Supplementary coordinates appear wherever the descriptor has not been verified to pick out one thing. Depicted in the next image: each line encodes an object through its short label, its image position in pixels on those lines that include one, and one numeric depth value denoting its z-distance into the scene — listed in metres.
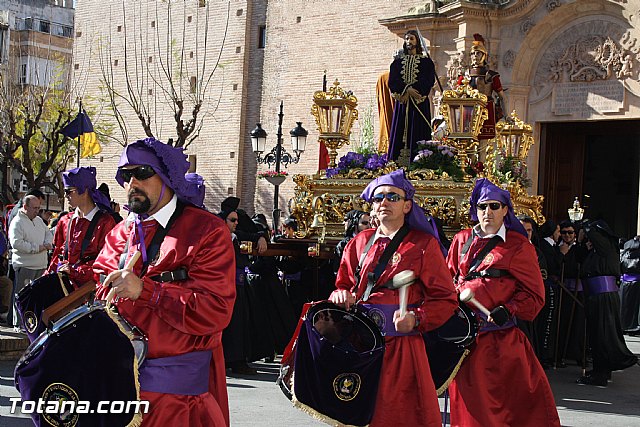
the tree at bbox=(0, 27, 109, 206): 33.38
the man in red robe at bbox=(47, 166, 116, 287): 9.32
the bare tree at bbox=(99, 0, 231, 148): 34.47
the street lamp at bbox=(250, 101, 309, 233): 22.59
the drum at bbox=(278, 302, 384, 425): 6.20
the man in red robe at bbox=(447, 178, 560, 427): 7.30
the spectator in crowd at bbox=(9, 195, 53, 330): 15.06
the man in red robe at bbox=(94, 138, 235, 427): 4.98
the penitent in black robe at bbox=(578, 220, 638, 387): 12.09
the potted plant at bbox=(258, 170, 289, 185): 22.64
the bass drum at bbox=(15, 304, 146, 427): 4.69
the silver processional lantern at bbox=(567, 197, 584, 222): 17.06
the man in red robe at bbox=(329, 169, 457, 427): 6.40
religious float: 11.93
